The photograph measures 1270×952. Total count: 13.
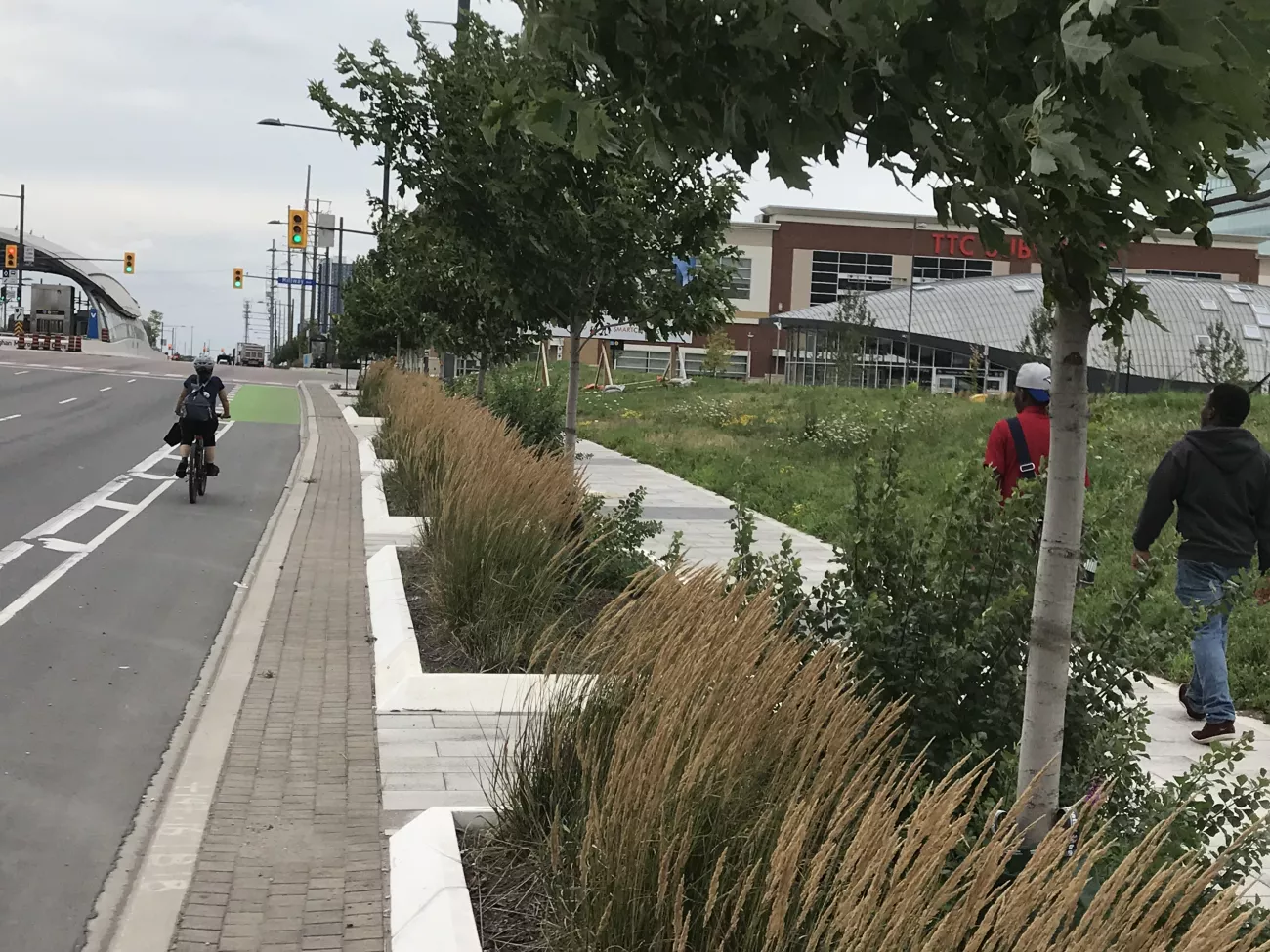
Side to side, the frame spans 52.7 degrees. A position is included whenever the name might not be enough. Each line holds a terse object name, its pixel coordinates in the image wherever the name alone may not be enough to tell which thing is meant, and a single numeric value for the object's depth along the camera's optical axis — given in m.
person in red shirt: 6.23
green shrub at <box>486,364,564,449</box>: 16.55
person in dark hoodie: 6.11
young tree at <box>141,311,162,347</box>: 162.88
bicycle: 15.38
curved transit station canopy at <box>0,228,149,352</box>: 100.62
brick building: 75.25
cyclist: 15.49
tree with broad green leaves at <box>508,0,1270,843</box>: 2.10
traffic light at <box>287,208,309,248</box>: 38.75
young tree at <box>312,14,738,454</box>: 9.15
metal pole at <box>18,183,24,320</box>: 83.04
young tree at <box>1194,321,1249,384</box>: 22.81
